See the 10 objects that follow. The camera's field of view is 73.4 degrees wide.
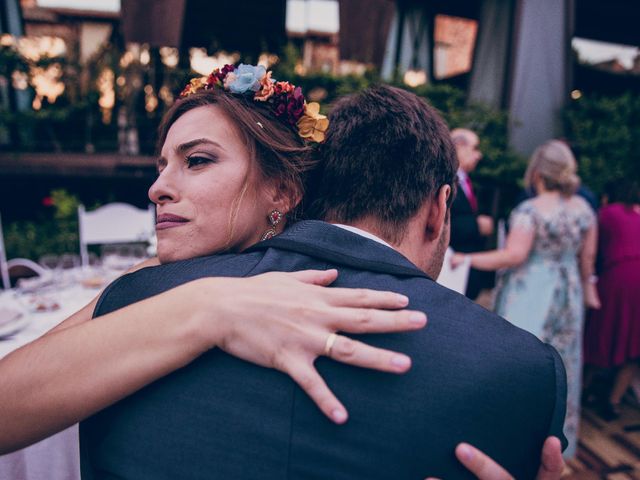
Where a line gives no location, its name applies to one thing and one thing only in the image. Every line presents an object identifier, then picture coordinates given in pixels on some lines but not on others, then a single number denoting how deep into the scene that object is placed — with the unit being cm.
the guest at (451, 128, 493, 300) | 363
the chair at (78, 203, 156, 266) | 430
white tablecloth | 150
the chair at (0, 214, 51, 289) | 348
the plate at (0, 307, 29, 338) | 187
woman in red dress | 383
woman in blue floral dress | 325
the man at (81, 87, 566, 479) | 73
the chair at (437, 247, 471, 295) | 298
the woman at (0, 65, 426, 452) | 74
